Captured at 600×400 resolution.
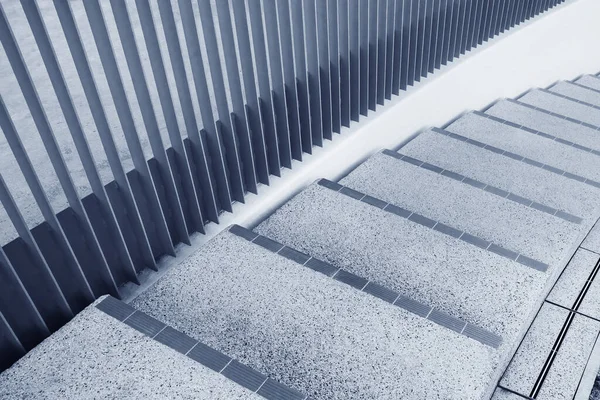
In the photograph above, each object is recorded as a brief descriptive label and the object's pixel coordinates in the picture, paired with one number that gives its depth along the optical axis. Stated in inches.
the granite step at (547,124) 206.2
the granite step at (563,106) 244.1
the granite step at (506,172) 148.7
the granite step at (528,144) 173.4
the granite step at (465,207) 127.3
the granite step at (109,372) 80.1
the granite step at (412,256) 105.9
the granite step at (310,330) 87.5
